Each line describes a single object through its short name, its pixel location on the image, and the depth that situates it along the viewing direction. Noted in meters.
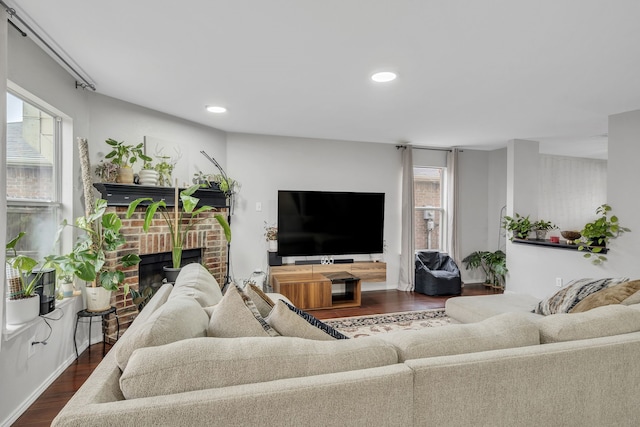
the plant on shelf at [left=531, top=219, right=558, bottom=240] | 4.78
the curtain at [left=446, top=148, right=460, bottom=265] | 5.76
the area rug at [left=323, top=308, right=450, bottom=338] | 3.66
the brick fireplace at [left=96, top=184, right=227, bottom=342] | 3.23
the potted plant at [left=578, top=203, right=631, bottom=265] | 3.73
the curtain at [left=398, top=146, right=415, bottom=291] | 5.48
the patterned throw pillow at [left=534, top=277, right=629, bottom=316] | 2.35
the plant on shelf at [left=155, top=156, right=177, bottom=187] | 3.73
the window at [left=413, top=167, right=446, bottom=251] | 5.89
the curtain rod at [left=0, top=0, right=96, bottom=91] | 1.88
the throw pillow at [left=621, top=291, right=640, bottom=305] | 1.97
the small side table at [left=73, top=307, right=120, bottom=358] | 2.79
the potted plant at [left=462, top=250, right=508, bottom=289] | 5.48
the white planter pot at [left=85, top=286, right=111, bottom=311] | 2.82
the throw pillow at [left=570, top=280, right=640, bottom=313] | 2.03
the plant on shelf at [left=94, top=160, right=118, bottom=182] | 3.23
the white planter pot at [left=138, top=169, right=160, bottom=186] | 3.49
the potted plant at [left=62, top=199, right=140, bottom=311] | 2.70
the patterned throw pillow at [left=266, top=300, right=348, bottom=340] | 1.42
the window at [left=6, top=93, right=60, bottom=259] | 2.33
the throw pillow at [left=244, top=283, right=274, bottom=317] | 1.77
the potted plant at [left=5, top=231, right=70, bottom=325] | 2.10
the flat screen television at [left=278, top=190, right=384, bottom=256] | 4.78
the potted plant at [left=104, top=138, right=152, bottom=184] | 3.21
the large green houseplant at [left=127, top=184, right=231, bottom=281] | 3.22
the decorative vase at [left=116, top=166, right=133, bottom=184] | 3.27
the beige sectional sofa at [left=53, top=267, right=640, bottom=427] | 0.97
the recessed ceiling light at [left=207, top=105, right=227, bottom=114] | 3.66
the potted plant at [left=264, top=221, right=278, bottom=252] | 4.88
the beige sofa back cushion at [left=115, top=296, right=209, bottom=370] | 1.12
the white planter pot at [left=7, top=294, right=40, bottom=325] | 2.11
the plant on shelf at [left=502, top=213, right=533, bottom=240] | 4.94
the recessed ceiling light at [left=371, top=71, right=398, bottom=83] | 2.70
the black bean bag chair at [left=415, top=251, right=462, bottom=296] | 5.20
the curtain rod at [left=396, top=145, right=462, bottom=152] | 5.56
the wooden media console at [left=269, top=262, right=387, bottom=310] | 4.29
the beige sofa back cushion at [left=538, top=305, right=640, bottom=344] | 1.42
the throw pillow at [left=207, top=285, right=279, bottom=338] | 1.35
